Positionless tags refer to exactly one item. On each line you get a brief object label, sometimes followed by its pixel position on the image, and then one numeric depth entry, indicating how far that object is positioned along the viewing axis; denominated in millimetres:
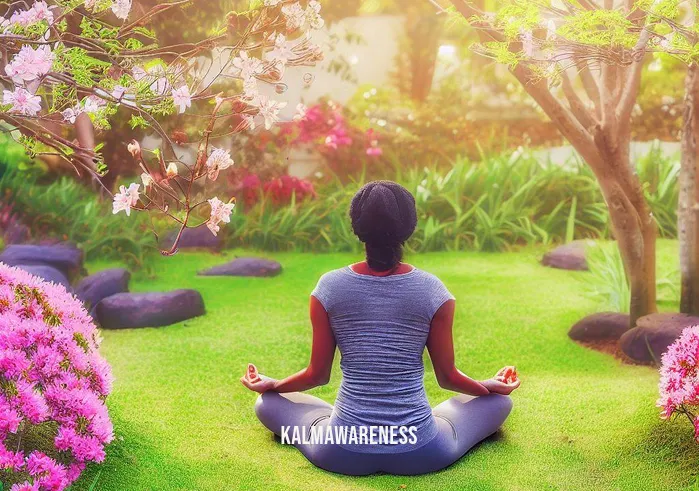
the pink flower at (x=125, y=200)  2447
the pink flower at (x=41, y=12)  2365
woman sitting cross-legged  2549
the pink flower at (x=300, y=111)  2906
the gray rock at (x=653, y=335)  4047
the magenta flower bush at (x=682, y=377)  2832
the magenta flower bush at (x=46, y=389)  2443
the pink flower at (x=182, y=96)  2458
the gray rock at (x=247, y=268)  6352
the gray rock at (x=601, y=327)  4617
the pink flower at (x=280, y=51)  2682
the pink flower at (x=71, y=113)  2523
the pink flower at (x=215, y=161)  2451
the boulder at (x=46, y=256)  5410
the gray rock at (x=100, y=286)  5289
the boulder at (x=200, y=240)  7250
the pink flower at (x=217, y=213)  2515
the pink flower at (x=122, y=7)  2537
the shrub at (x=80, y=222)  6566
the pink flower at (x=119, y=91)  2496
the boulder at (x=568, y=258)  6352
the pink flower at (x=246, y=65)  2635
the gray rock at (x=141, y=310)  5023
